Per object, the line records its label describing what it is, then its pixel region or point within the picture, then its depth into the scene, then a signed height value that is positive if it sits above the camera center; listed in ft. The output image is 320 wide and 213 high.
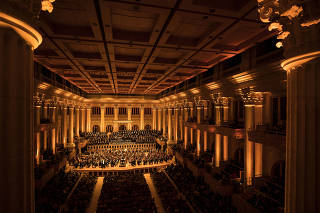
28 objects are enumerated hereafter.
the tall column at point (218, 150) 45.57 -11.25
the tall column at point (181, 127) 76.07 -8.90
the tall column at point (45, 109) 52.07 -0.88
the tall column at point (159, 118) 113.60 -7.35
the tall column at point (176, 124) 80.23 -8.05
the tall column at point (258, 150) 32.32 -8.04
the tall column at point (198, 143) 57.93 -12.25
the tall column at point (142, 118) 122.42 -7.96
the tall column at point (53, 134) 58.03 -9.20
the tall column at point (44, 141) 54.39 -10.84
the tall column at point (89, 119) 112.88 -7.99
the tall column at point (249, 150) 32.48 -8.08
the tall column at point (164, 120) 100.88 -8.14
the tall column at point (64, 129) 73.27 -9.46
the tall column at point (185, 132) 69.29 -10.08
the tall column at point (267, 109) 32.19 -0.41
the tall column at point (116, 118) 118.62 -8.04
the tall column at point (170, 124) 87.80 -8.77
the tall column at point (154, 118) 122.26 -7.94
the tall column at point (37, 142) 42.33 -9.10
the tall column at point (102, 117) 116.63 -6.91
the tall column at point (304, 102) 8.45 +0.26
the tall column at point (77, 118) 95.52 -6.25
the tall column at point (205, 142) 55.57 -11.27
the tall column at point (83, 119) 105.29 -7.52
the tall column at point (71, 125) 77.91 -8.43
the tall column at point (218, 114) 44.93 -2.00
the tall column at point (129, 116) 120.67 -6.83
